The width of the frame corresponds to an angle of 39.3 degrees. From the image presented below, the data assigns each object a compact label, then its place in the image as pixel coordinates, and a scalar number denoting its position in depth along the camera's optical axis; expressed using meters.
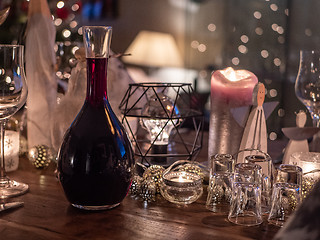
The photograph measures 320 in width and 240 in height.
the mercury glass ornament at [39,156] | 0.97
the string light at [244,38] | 3.72
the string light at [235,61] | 3.80
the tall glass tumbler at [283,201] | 0.68
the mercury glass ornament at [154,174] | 0.81
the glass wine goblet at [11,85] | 0.80
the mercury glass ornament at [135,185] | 0.81
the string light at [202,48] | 4.17
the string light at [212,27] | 4.06
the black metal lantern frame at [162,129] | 0.92
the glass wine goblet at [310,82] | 0.99
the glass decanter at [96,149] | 0.70
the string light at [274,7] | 3.54
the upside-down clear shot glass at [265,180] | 0.75
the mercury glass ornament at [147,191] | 0.79
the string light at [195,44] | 4.25
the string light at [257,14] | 3.62
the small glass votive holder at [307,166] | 0.78
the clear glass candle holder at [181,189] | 0.76
